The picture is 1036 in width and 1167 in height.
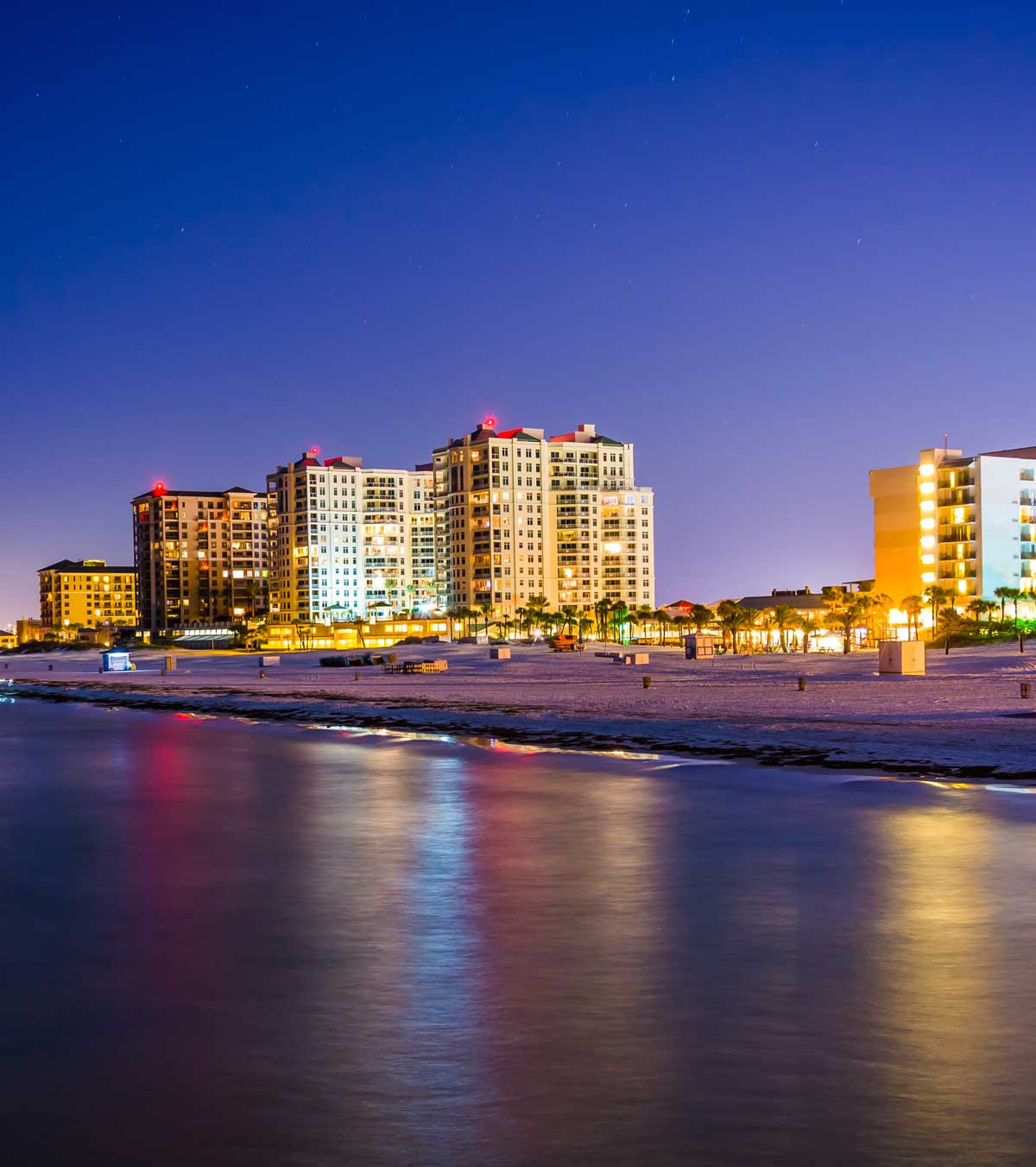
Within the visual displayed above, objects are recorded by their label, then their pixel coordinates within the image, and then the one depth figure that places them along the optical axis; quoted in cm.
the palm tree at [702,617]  15162
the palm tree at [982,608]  12644
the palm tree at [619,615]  17812
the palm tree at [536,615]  18575
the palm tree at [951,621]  11173
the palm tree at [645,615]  17675
